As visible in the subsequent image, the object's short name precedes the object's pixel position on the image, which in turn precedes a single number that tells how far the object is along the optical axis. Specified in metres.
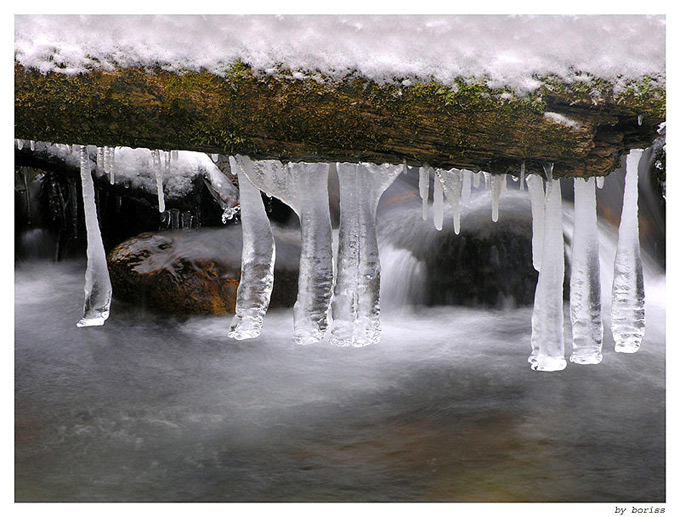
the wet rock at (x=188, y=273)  4.77
